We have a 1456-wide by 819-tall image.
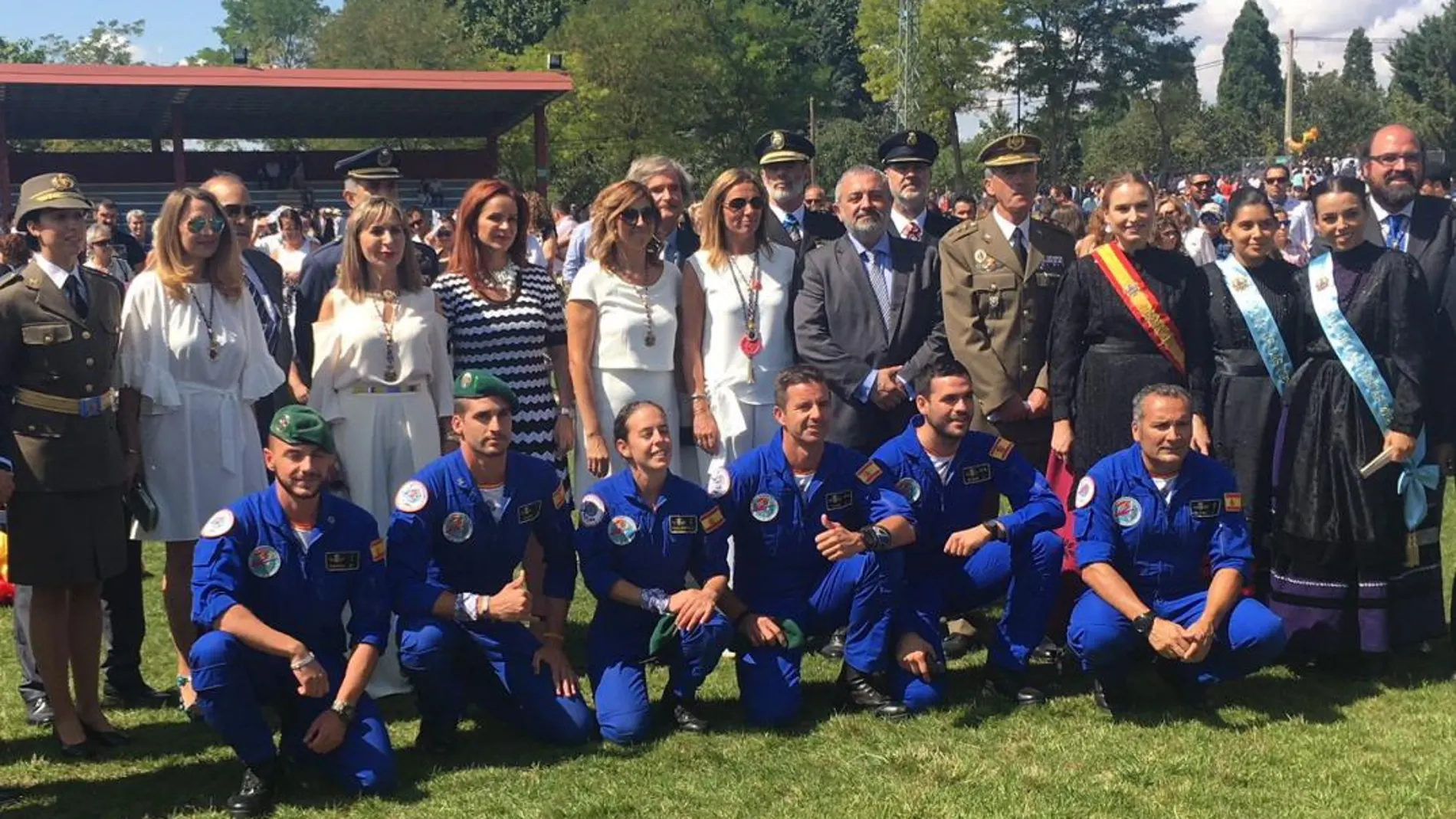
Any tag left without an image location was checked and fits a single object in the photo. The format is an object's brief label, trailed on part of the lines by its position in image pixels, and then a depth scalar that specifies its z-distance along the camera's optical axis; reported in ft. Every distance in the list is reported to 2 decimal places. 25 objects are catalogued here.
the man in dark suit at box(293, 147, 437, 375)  17.42
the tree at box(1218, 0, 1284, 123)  290.76
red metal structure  84.28
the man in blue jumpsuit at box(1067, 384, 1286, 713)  15.74
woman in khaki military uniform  14.76
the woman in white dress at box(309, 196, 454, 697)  16.60
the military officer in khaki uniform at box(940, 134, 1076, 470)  18.47
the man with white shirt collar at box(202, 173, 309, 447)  17.79
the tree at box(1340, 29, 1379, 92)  349.41
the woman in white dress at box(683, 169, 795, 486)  18.47
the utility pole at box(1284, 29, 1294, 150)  147.74
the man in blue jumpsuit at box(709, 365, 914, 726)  16.25
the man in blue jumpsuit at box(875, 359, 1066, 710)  16.62
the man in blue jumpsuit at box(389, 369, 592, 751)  15.23
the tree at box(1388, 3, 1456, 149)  182.78
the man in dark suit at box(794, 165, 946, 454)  18.62
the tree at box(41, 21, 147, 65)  219.20
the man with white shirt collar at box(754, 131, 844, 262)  20.75
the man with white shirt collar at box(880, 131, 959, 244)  20.61
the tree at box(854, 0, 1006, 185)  159.53
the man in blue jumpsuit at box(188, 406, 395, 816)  13.71
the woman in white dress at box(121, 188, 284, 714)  15.78
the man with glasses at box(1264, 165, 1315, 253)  37.63
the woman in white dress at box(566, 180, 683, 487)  17.81
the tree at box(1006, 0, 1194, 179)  176.86
